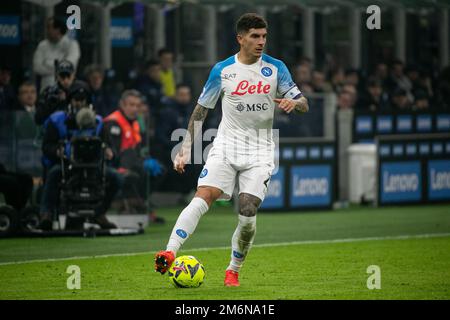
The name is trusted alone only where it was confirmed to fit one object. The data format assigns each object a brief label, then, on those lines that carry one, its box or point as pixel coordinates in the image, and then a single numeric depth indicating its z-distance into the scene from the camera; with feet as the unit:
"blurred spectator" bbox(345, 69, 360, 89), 80.86
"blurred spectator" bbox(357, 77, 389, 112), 77.61
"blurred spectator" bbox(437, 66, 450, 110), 88.63
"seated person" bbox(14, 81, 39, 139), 56.75
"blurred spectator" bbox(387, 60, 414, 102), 84.64
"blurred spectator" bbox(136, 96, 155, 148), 57.62
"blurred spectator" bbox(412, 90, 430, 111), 78.59
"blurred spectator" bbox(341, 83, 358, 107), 75.92
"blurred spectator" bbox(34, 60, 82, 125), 54.08
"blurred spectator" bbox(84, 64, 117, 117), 66.03
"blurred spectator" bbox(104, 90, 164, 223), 56.59
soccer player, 37.06
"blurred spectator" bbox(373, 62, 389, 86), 86.02
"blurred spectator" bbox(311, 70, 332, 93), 78.35
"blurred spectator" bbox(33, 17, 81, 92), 60.08
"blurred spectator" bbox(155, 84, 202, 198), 67.67
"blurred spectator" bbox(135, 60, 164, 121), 70.54
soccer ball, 36.70
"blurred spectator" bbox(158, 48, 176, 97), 73.97
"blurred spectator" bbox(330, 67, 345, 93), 80.43
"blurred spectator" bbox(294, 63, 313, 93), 75.61
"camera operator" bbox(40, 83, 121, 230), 52.95
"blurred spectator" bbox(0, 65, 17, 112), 62.54
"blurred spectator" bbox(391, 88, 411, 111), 79.49
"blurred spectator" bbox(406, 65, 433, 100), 85.87
